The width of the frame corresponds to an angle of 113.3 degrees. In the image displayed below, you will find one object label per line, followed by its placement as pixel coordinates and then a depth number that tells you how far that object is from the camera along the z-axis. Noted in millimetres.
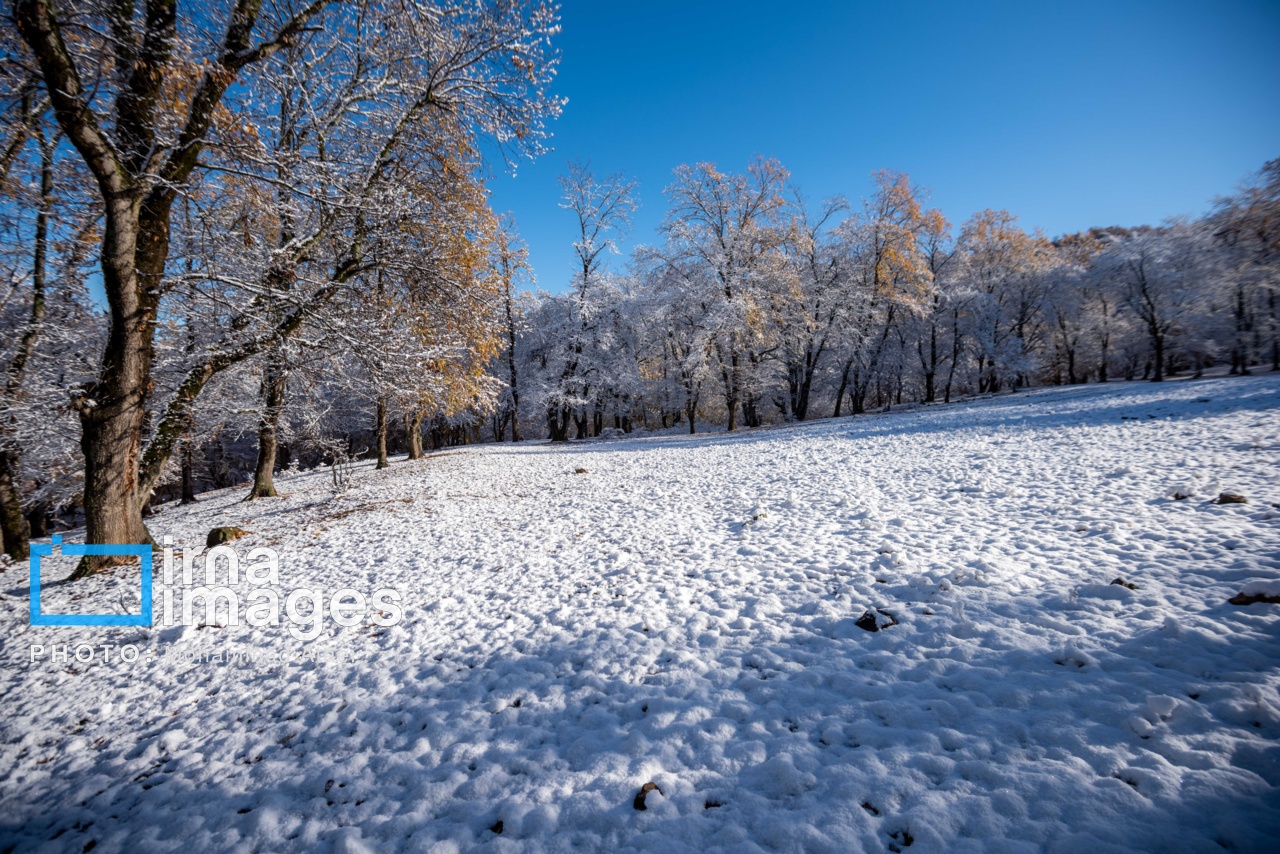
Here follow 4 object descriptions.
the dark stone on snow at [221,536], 8391
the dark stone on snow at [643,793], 2637
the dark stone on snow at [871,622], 4164
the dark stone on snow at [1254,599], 3680
